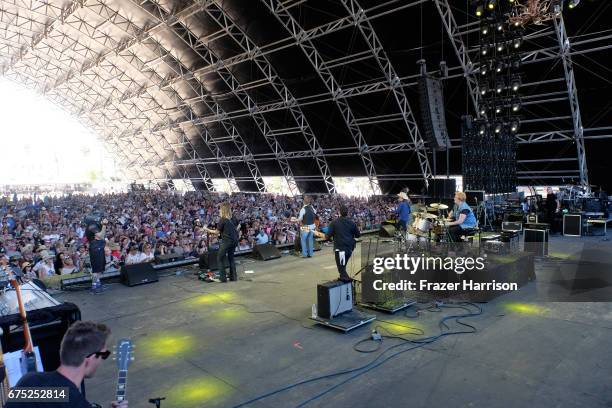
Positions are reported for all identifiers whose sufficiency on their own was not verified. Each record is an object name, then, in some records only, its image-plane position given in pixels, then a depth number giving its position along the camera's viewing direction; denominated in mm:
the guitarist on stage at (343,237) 6961
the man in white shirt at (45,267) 8805
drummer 8016
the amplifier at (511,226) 11953
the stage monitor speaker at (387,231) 13031
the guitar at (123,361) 2676
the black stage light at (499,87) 14891
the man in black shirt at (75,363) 2078
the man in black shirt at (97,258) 8016
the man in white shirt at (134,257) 9832
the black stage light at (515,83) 14812
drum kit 7758
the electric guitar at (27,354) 2768
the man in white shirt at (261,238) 12117
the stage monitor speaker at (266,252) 10922
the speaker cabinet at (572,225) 13766
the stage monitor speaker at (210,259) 9570
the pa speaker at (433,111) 14727
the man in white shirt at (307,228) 10453
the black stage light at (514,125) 15875
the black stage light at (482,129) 15000
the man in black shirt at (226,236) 8445
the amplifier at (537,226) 10647
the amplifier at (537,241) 10445
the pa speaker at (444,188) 14812
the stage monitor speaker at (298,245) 11777
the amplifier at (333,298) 5945
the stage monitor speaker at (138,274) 8469
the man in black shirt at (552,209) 14656
